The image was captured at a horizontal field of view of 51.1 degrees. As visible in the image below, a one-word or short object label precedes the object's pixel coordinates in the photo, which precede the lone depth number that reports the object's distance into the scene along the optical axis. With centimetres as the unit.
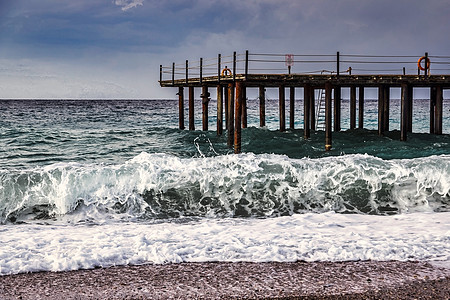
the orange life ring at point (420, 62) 1953
